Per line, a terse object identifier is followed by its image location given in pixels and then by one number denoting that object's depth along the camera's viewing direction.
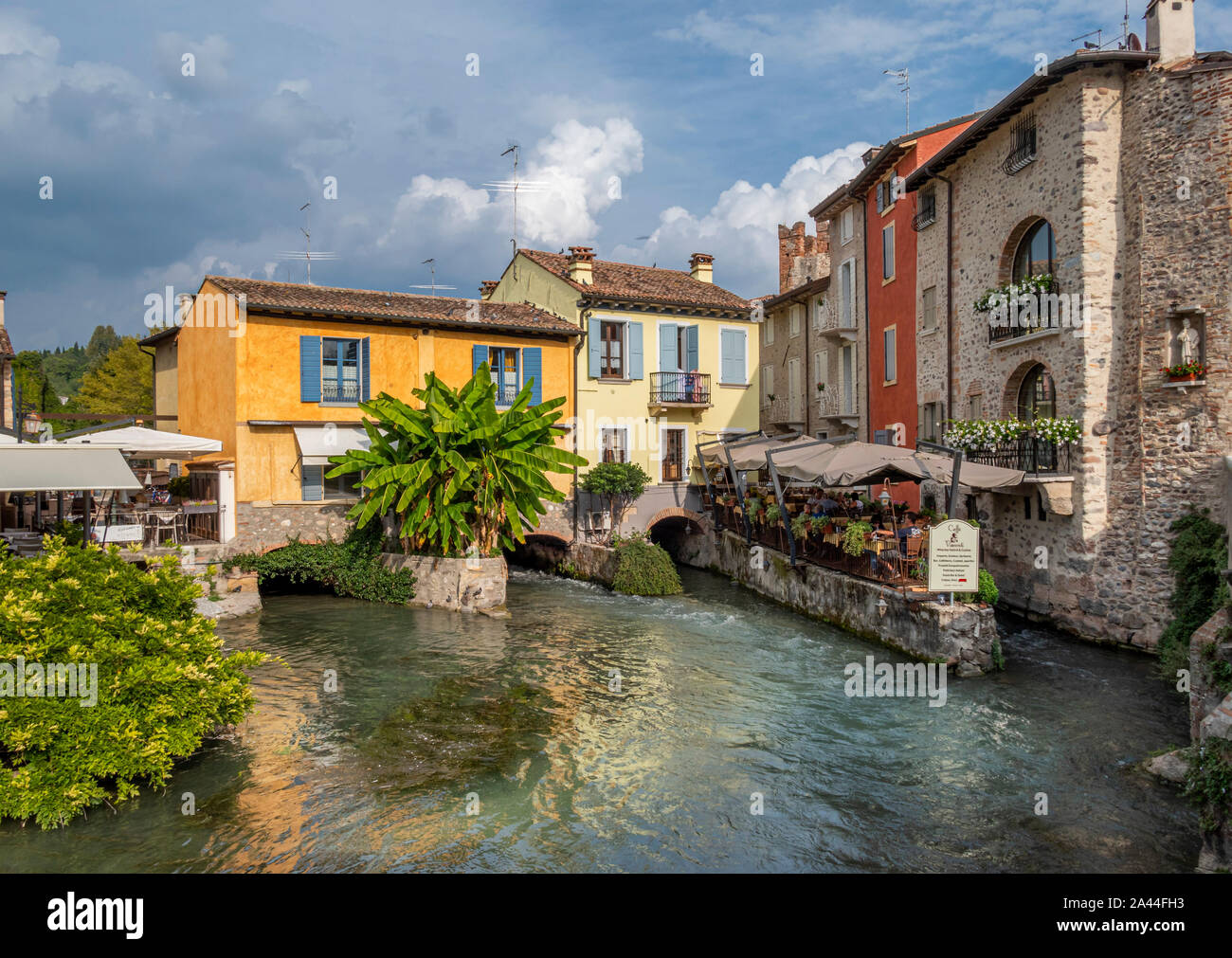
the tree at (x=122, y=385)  45.28
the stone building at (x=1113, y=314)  14.57
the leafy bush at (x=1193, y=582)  13.63
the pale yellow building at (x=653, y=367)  27.28
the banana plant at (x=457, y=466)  19.77
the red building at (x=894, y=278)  23.23
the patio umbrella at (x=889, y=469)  16.30
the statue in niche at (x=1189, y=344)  14.80
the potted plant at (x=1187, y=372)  14.57
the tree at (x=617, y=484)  25.91
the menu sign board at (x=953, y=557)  13.96
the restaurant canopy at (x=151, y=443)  17.48
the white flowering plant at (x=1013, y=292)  17.17
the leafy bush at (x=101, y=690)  7.59
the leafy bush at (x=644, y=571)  22.78
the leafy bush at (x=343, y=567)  20.89
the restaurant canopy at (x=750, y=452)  24.12
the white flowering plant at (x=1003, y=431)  16.28
